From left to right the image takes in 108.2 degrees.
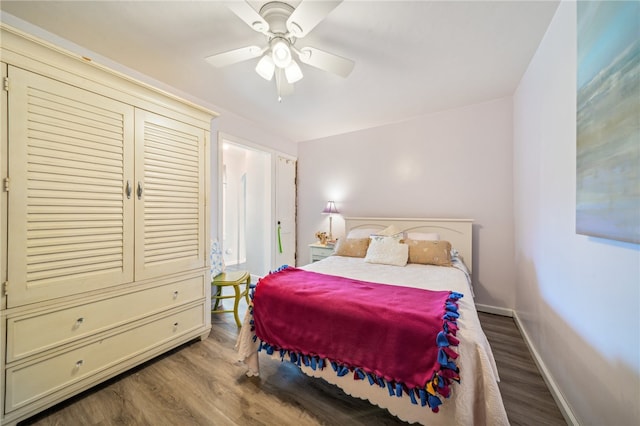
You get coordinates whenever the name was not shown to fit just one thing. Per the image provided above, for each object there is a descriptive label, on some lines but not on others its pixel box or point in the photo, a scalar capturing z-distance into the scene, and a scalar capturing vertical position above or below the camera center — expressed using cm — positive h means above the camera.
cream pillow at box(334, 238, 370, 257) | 286 -43
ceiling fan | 123 +109
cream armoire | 126 -8
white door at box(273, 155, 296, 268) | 392 +2
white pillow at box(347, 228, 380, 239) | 324 -27
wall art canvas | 81 +38
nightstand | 350 -58
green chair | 248 -75
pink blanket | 115 -67
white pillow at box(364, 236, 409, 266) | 248 -42
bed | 109 -62
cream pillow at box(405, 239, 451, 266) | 244 -41
